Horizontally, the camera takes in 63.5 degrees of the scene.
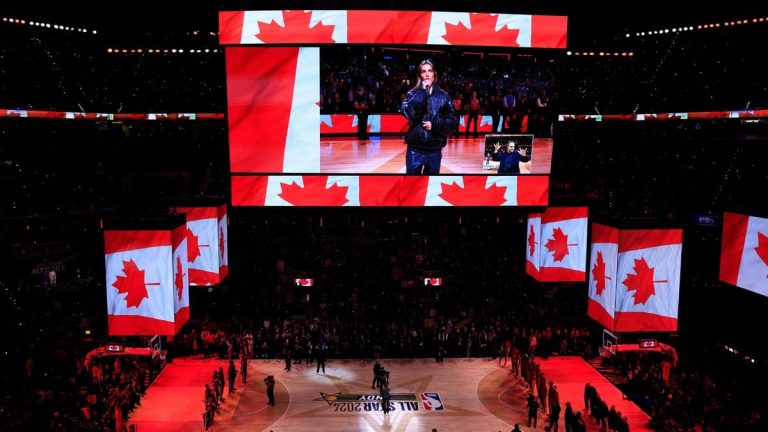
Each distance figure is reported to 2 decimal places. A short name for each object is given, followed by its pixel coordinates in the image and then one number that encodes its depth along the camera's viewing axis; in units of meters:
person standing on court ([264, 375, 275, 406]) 19.28
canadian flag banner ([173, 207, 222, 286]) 18.08
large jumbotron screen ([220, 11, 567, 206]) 12.28
